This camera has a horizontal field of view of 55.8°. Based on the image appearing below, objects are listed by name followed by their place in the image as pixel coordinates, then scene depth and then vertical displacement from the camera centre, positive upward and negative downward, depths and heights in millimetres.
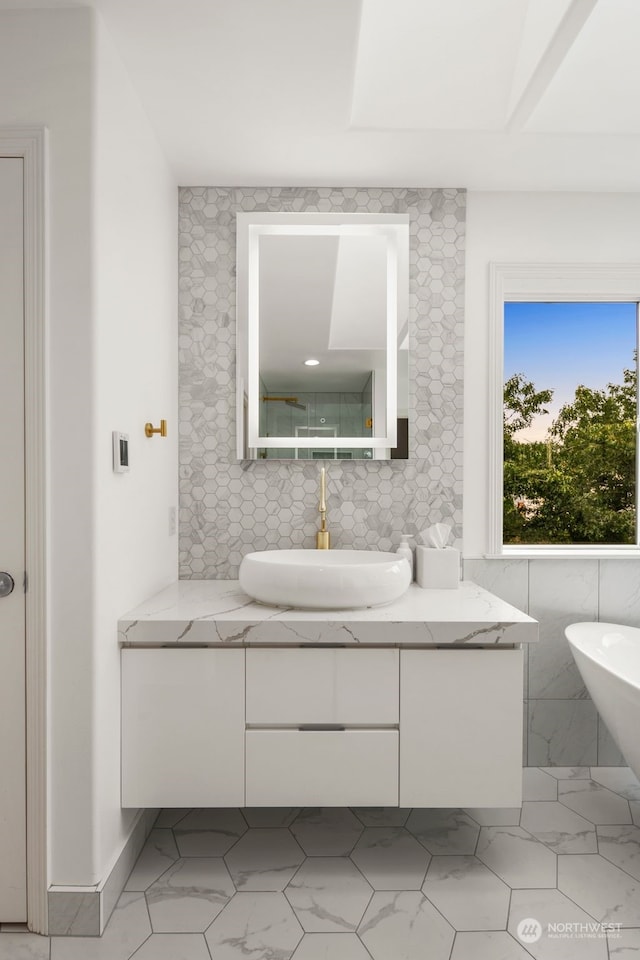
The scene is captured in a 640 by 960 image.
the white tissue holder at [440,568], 2246 -364
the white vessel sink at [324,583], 1790 -341
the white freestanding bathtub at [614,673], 1888 -702
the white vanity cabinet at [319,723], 1760 -736
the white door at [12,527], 1558 -148
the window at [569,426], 2701 +202
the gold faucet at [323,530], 2377 -237
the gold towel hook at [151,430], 1928 +130
